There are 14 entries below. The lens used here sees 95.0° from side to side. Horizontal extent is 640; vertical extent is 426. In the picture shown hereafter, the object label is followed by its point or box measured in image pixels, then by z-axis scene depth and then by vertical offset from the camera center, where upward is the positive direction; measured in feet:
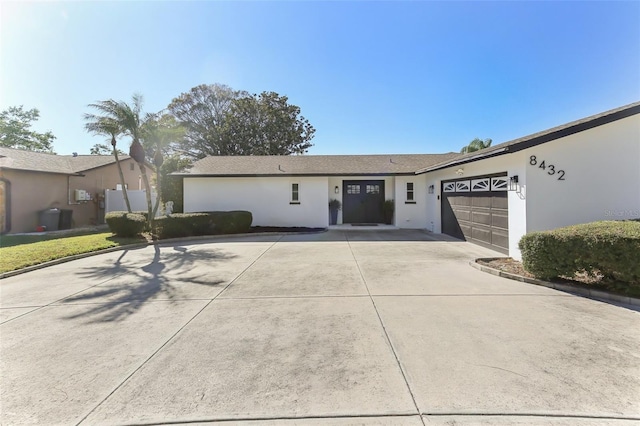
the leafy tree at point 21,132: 98.27 +28.92
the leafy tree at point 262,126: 104.88 +31.95
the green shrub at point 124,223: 37.50 -1.14
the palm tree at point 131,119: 39.81 +13.33
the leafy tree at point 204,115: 106.52 +37.72
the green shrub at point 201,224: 38.91 -1.34
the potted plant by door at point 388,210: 51.60 +0.70
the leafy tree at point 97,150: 132.88 +29.89
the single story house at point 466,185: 23.25 +3.51
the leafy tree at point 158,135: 43.16 +12.04
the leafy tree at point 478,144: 77.15 +18.50
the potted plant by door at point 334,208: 53.26 +1.10
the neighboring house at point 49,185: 43.19 +4.96
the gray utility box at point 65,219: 47.73 -0.78
